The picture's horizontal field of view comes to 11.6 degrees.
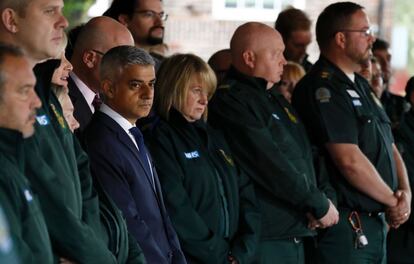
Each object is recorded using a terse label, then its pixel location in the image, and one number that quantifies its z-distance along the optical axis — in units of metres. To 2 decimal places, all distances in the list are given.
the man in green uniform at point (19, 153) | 6.31
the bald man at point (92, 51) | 10.14
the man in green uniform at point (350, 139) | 12.23
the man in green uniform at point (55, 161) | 7.04
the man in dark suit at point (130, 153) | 8.66
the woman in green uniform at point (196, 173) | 9.79
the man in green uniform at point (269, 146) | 11.13
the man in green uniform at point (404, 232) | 14.80
